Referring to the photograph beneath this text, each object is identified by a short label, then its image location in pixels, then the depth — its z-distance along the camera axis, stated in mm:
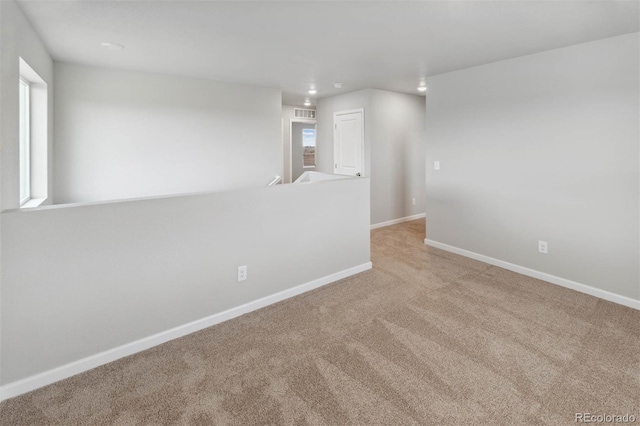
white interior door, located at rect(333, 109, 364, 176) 5926
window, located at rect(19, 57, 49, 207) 3277
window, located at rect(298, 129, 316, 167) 8750
